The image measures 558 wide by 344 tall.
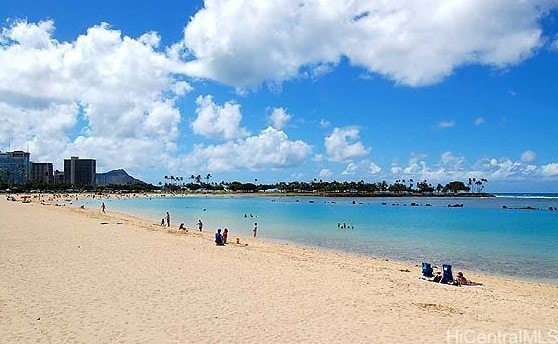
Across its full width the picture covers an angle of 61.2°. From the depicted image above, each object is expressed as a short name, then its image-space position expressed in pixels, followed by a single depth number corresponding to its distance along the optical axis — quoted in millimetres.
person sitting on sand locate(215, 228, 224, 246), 23561
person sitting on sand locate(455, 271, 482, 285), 14682
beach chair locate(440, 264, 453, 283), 14656
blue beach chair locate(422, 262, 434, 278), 15586
